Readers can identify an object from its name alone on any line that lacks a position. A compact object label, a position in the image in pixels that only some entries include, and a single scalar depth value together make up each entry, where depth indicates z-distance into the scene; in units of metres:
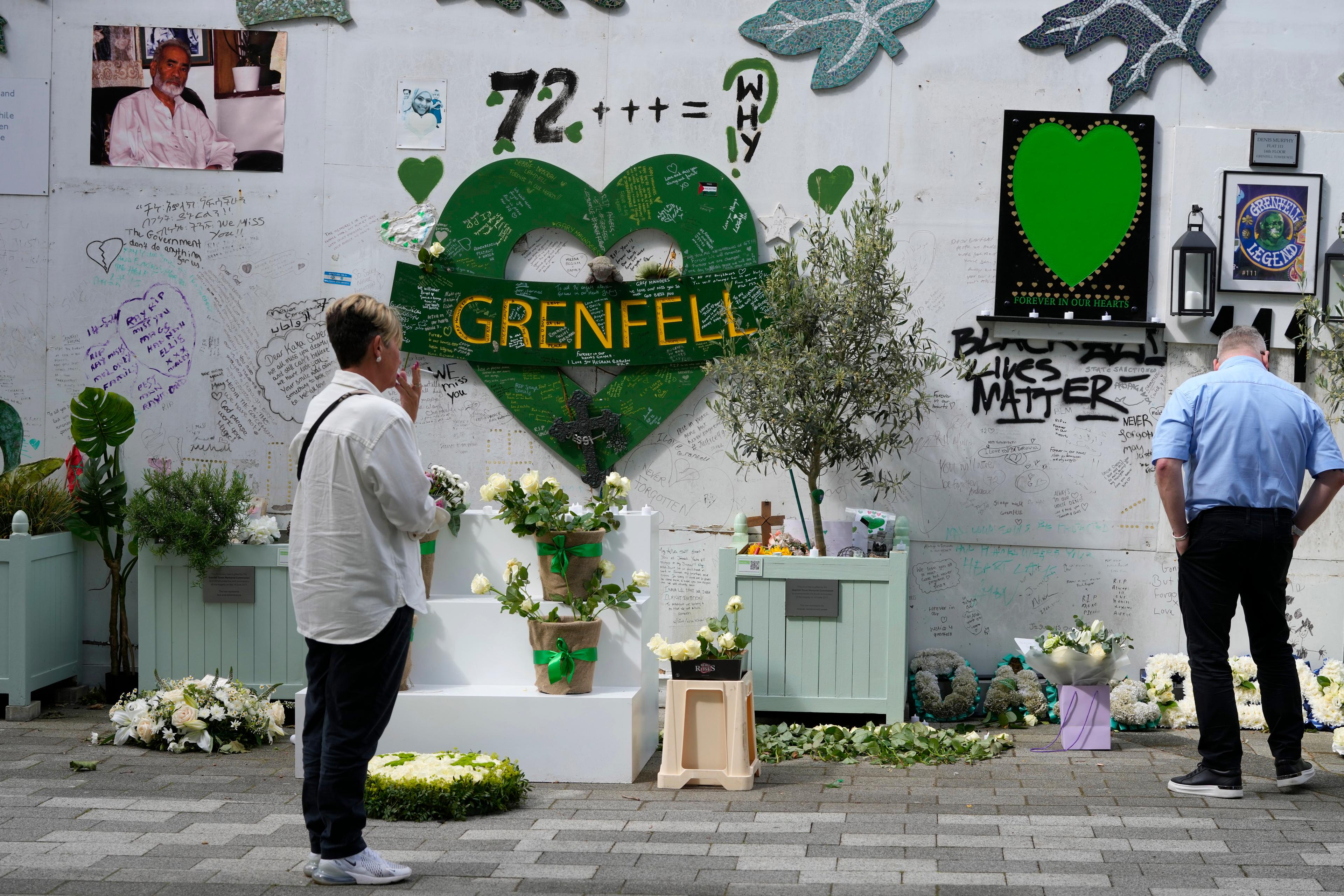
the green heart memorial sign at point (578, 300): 6.60
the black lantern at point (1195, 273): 6.32
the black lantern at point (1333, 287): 6.42
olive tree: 5.86
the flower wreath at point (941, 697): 6.13
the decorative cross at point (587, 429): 6.61
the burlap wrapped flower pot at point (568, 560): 5.16
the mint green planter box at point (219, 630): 6.15
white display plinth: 5.01
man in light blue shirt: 4.64
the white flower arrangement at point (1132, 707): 5.98
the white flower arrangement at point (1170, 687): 6.10
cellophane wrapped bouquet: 5.49
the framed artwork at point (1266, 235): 6.44
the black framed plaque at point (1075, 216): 6.48
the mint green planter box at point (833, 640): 5.88
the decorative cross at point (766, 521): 6.29
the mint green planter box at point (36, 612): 6.09
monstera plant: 6.44
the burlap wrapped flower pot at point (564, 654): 5.01
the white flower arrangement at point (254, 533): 6.12
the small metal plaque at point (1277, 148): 6.42
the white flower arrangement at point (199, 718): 5.52
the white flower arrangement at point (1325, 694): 5.87
